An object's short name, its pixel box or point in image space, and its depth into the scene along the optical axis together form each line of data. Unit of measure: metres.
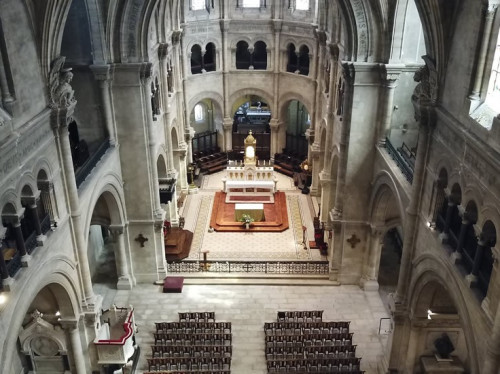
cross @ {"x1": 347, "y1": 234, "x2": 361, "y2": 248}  21.62
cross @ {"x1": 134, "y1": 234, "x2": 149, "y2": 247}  21.85
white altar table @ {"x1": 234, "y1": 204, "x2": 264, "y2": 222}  27.58
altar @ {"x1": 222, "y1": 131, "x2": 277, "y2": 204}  30.02
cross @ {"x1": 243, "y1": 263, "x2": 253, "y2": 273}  22.88
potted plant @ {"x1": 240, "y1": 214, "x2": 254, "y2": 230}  26.94
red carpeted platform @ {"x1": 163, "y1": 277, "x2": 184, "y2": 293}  22.03
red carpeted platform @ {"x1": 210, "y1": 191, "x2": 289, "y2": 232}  27.08
